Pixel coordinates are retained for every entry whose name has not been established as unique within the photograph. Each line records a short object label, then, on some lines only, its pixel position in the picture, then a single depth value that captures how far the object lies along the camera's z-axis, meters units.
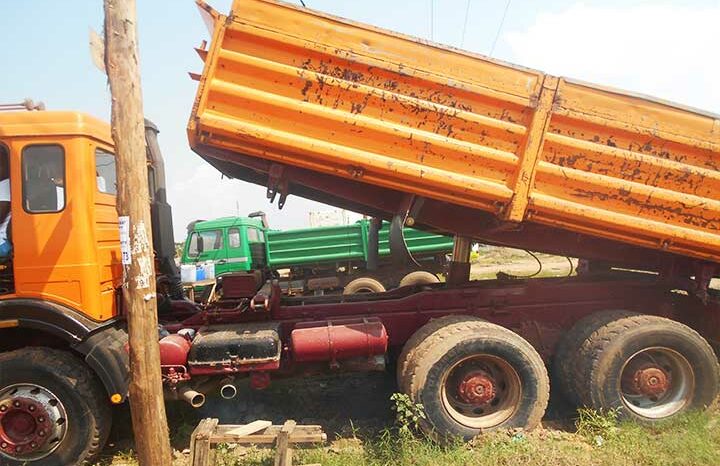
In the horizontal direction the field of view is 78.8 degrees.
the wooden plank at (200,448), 3.05
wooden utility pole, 2.60
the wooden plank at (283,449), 3.04
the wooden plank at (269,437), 3.07
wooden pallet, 3.06
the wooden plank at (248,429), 3.14
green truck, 11.05
